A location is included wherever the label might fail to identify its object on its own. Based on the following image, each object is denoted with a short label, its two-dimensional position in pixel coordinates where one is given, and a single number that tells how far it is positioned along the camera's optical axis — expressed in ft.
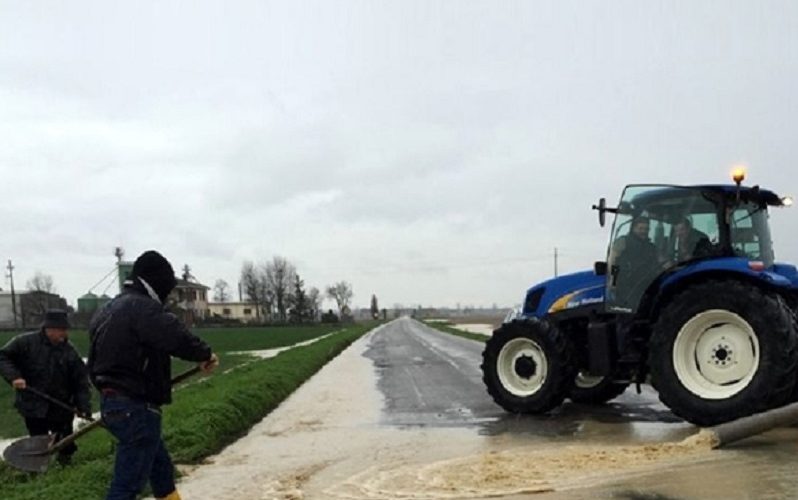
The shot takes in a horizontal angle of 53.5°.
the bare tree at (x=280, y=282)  381.60
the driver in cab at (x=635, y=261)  30.60
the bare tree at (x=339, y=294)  508.12
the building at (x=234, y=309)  479.41
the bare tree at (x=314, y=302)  385.52
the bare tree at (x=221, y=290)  517.55
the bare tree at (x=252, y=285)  413.39
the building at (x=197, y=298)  342.68
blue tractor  25.86
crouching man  25.35
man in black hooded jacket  15.58
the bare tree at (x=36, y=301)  334.44
